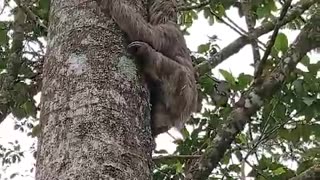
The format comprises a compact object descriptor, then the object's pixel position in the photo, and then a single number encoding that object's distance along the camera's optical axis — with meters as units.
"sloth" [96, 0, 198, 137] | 4.61
